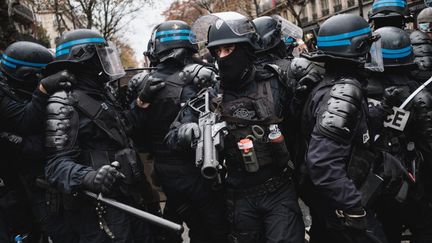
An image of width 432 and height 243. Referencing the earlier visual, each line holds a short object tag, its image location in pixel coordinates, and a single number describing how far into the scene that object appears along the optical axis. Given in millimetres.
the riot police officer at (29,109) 3102
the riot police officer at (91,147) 2779
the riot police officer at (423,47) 3971
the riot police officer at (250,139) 2820
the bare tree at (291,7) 18484
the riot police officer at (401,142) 2875
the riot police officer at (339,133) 2443
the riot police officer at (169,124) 3465
